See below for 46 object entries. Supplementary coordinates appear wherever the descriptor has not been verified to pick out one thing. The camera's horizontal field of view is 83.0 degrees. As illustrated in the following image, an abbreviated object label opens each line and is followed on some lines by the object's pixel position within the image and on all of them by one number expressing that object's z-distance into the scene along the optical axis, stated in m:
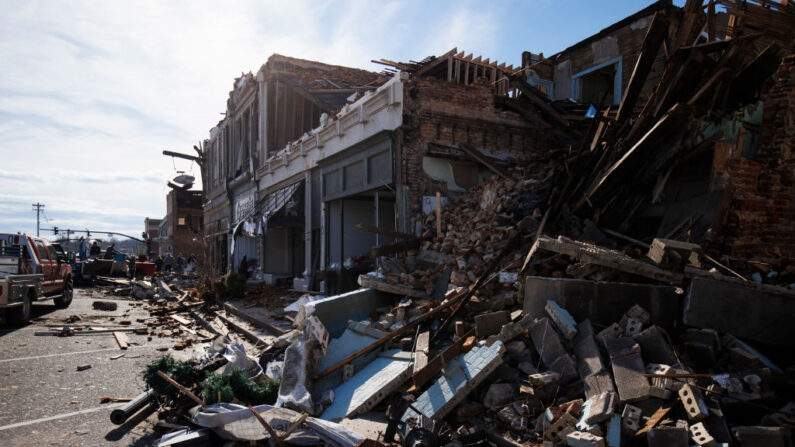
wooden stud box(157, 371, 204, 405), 5.00
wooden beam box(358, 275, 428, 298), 7.60
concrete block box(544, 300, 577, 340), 4.69
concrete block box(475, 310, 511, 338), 5.25
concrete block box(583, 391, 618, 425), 3.55
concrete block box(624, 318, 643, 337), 4.46
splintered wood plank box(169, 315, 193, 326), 12.18
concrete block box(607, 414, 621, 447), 3.39
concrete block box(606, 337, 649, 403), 3.73
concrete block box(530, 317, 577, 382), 4.36
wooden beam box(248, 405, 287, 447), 4.24
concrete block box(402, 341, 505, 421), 4.46
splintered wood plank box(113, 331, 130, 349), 9.18
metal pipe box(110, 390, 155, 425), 4.90
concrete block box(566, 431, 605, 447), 3.37
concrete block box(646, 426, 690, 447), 3.22
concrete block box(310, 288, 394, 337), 6.87
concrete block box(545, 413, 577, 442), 3.68
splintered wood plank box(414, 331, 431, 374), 5.18
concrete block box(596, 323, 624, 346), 4.50
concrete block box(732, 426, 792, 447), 3.08
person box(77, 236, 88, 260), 28.84
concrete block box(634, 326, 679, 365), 4.11
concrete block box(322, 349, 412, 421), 5.05
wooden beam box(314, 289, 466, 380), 5.92
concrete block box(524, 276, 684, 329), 4.69
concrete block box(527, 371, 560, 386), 4.25
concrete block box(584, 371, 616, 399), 3.90
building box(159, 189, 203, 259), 48.41
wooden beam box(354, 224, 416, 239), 9.89
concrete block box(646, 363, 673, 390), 3.70
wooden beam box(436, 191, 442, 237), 9.57
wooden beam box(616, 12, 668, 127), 6.82
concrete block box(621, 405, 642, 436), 3.47
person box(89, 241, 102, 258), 28.25
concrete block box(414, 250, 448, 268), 8.42
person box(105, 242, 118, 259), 25.11
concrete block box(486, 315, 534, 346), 4.88
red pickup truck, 10.38
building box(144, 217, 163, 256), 74.94
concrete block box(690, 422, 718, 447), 3.18
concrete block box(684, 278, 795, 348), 4.30
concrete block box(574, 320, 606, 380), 4.20
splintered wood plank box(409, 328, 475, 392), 4.90
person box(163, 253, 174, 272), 33.03
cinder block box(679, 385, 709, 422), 3.36
